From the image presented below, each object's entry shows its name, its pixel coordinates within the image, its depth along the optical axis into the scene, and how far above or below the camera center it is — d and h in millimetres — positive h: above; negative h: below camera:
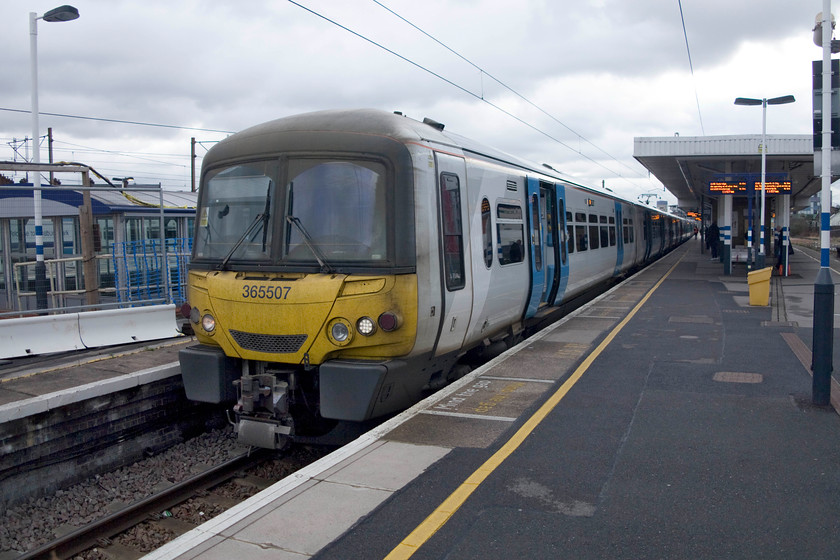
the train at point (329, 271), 5945 -233
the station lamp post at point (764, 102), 21442 +4139
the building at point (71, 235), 12117 +347
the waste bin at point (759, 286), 14242 -1073
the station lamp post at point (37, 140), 10109 +2324
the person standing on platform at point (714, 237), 34625 -85
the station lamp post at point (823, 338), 6480 -999
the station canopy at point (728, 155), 22656 +2844
